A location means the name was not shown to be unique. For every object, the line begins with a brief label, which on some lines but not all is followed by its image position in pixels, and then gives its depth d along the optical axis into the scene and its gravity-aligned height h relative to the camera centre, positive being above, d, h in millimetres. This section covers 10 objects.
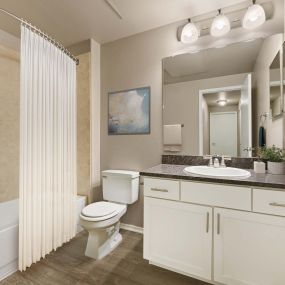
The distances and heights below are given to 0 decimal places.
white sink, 1575 -237
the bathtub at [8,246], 1503 -843
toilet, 1724 -662
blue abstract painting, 2213 +391
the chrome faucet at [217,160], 1767 -165
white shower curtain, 1536 -38
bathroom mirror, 1720 +447
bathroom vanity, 1212 -602
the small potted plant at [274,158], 1475 -127
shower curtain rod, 1521 +971
